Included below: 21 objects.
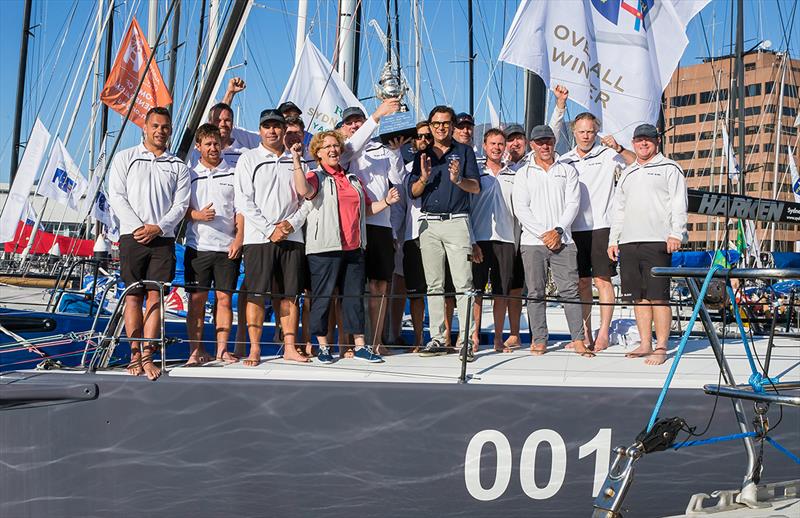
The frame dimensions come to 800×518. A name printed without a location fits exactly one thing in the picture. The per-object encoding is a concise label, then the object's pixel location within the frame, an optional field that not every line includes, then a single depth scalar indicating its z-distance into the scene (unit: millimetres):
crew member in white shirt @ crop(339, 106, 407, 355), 6090
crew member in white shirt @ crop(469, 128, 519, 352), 6398
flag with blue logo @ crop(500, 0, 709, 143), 6500
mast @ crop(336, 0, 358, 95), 10328
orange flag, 9961
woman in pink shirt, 5613
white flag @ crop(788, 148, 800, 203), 18877
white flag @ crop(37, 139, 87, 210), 13391
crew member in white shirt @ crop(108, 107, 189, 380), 5414
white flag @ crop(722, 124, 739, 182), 15923
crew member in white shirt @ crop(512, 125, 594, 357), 6051
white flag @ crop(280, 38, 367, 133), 9289
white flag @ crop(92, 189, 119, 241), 12398
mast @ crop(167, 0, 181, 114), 16984
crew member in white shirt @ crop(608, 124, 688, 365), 5711
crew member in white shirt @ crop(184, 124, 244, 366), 5754
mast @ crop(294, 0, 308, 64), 13250
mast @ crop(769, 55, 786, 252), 27775
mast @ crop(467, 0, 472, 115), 23031
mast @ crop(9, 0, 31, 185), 16588
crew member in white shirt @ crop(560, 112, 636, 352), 6379
